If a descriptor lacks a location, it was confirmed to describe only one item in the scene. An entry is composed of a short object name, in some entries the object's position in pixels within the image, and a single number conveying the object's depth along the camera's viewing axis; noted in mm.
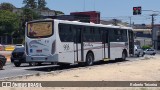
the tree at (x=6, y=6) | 137725
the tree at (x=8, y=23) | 105812
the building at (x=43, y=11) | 133875
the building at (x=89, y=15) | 100250
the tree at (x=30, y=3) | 144650
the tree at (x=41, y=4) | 155525
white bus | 23531
